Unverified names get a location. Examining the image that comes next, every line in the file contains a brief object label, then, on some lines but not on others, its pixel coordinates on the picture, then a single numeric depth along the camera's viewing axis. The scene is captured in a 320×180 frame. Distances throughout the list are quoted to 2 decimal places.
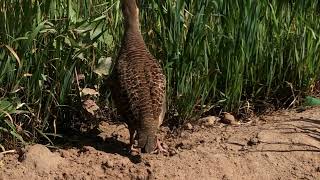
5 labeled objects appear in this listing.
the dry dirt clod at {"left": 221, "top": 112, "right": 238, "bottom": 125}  10.90
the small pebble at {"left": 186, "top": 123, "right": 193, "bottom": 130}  10.67
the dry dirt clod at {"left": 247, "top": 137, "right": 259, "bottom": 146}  10.11
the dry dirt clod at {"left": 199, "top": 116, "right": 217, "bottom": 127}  10.84
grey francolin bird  9.33
